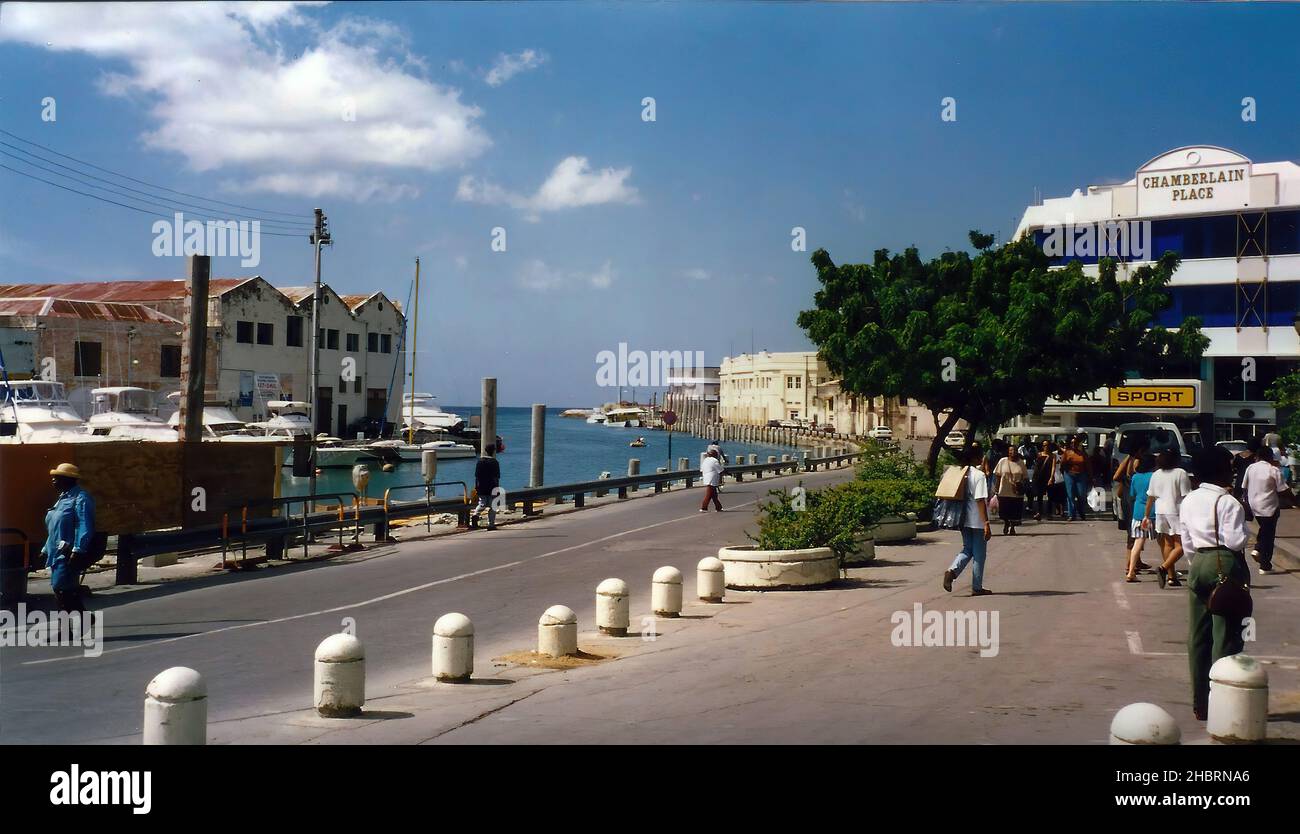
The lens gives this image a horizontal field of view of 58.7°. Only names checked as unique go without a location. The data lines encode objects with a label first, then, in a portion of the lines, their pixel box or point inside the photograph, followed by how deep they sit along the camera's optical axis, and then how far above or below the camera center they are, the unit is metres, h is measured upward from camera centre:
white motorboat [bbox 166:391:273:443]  58.06 -0.99
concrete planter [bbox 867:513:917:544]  20.80 -2.19
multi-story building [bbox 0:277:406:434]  50.06 +3.27
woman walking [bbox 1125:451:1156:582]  15.54 -1.51
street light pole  37.65 +5.52
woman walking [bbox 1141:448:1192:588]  14.45 -1.10
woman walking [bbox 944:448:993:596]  14.02 -1.44
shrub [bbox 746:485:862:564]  15.99 -1.65
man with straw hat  12.06 -1.34
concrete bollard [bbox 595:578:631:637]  12.48 -2.17
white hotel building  46.56 +6.07
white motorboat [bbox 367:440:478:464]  76.12 -3.00
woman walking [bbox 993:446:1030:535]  22.70 -1.57
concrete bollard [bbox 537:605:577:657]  11.07 -2.17
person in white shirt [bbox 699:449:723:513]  29.94 -1.77
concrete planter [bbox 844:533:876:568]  17.59 -2.20
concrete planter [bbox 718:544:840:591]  15.52 -2.18
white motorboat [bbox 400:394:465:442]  92.31 -1.23
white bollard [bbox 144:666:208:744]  6.90 -1.82
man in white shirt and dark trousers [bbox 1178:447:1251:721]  8.10 -1.08
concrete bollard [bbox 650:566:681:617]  13.62 -2.21
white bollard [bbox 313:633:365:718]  8.41 -1.98
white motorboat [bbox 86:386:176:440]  42.62 -0.40
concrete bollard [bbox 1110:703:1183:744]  6.67 -1.84
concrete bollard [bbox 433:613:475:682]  9.87 -2.08
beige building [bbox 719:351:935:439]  115.68 +1.32
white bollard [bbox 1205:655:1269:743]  7.35 -1.86
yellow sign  43.75 +0.57
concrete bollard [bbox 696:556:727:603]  14.75 -2.21
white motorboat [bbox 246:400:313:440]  65.75 -0.95
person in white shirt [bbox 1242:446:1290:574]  15.82 -1.10
